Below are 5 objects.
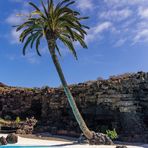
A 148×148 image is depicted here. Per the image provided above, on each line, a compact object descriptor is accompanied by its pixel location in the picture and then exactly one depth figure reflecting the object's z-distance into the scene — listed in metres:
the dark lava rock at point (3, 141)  12.47
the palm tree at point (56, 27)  13.26
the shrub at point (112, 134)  14.40
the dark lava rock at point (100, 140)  13.15
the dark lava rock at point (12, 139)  12.90
